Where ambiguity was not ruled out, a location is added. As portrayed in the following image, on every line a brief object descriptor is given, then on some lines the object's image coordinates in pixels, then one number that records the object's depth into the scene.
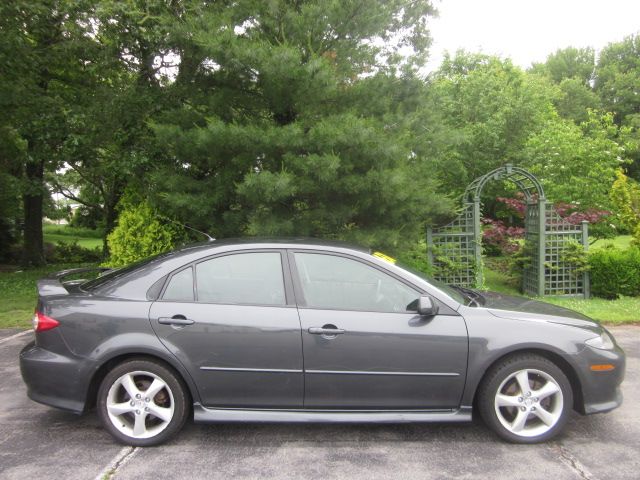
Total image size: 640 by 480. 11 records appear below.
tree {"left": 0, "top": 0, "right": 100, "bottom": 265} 8.22
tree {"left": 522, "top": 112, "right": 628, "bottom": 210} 12.99
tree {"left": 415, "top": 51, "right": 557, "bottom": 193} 14.60
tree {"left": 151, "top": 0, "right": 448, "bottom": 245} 6.32
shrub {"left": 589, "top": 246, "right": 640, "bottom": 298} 9.60
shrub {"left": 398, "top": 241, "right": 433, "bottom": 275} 9.20
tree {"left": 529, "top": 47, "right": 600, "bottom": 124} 36.59
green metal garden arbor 9.65
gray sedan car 3.27
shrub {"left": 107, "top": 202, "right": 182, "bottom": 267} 7.24
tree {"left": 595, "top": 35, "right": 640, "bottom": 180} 38.40
